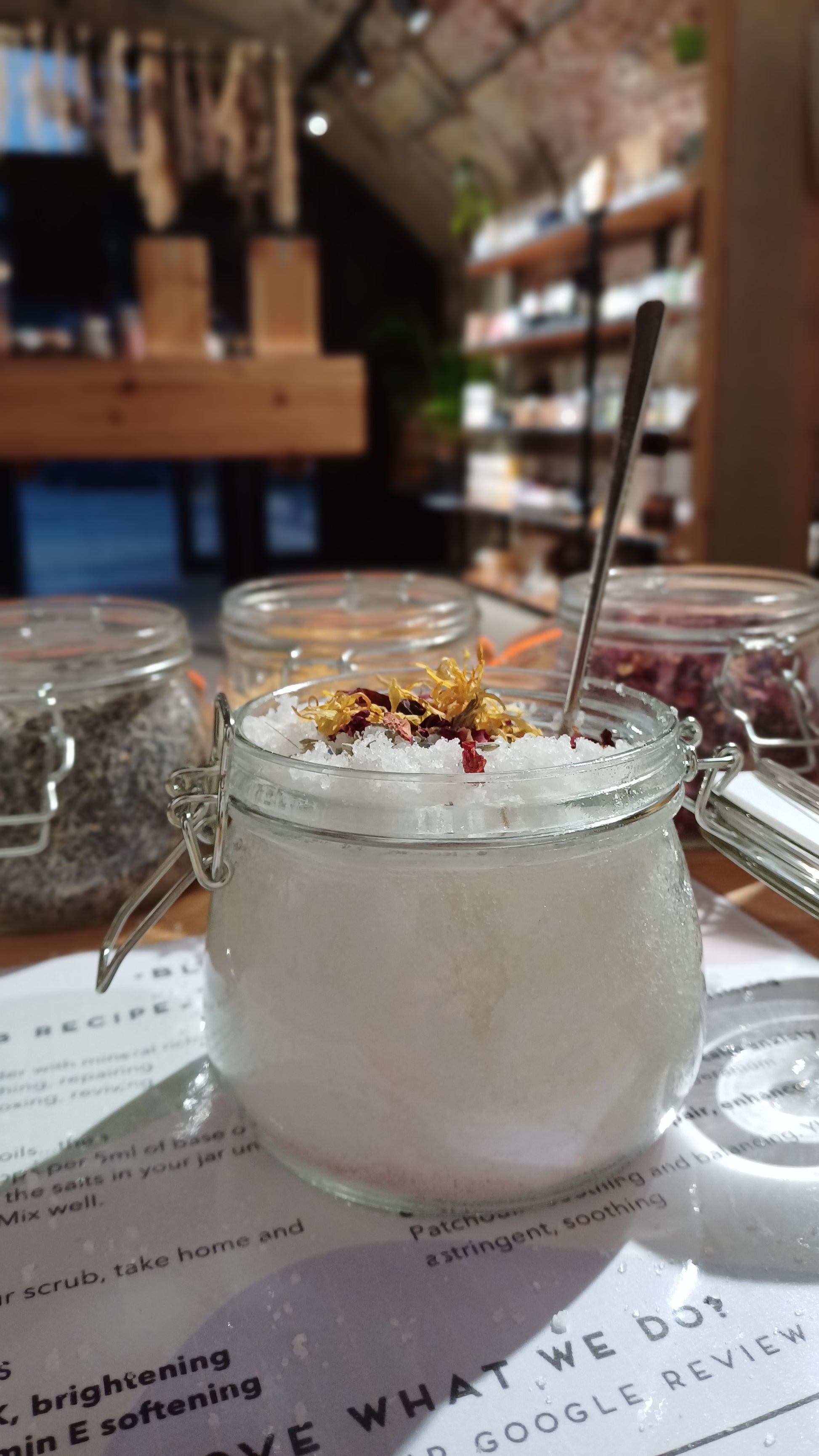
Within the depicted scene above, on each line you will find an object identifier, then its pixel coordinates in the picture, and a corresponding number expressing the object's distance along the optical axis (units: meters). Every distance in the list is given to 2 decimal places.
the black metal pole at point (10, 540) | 3.76
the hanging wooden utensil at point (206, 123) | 2.76
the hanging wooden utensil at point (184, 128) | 2.77
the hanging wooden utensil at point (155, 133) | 2.79
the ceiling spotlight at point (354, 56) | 4.46
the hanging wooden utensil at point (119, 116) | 2.87
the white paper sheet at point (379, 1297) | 0.31
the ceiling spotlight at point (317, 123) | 5.27
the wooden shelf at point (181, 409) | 2.04
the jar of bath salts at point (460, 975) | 0.36
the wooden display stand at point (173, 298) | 2.27
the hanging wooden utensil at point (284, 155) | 2.76
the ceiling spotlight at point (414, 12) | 3.79
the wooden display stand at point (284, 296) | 2.32
